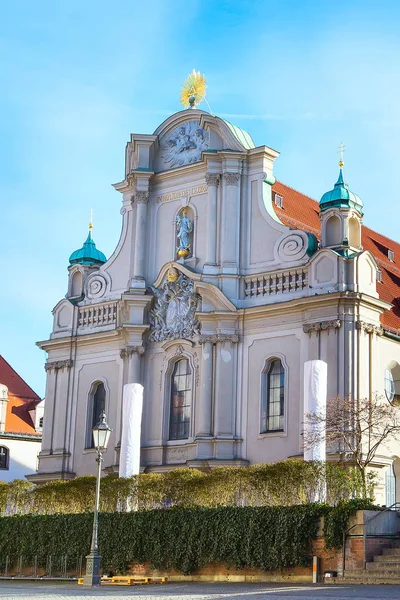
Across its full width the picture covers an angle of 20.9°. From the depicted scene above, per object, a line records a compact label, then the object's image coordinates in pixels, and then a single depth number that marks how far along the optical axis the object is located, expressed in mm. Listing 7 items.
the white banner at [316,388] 35350
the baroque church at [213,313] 40469
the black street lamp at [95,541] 29688
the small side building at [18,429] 63719
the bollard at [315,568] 27384
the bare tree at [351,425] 34938
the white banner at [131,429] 41406
